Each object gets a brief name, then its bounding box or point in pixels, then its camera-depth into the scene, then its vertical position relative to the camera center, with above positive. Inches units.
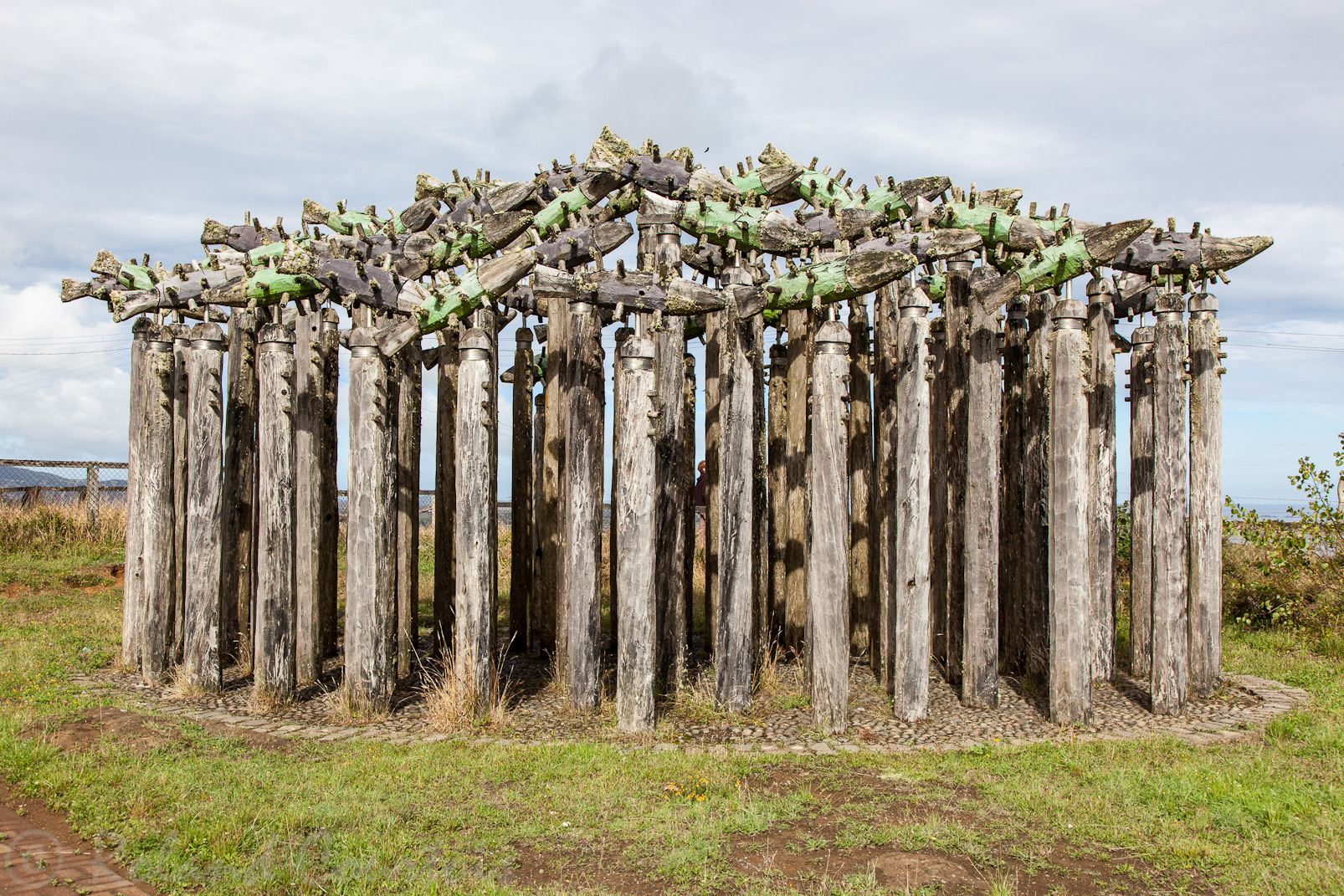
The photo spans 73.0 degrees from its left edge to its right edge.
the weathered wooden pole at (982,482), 277.6 -7.6
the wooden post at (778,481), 352.8 -9.7
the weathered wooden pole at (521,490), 372.8 -14.4
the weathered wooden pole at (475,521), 271.7 -19.9
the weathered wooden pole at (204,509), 300.8 -18.7
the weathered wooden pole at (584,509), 269.1 -16.3
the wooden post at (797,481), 335.9 -9.1
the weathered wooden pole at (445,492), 356.8 -14.6
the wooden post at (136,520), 339.9 -24.9
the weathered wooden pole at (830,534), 257.6 -21.9
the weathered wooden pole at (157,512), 322.3 -21.2
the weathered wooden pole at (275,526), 286.0 -22.9
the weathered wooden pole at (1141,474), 313.1 -5.4
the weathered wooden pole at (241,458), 334.6 -1.5
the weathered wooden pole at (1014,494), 316.8 -12.7
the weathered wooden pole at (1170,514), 282.5 -17.4
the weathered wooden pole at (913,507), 265.6 -14.7
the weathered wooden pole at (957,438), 298.7 +6.4
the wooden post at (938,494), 309.4 -12.6
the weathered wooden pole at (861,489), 330.6 -12.4
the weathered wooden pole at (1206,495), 301.1 -12.4
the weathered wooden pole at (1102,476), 307.1 -6.5
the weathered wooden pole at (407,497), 334.6 -15.9
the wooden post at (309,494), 308.5 -13.6
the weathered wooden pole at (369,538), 274.4 -25.4
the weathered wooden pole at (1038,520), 303.4 -21.1
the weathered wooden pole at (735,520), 270.7 -19.4
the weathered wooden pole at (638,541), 259.4 -24.5
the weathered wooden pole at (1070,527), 266.5 -20.5
